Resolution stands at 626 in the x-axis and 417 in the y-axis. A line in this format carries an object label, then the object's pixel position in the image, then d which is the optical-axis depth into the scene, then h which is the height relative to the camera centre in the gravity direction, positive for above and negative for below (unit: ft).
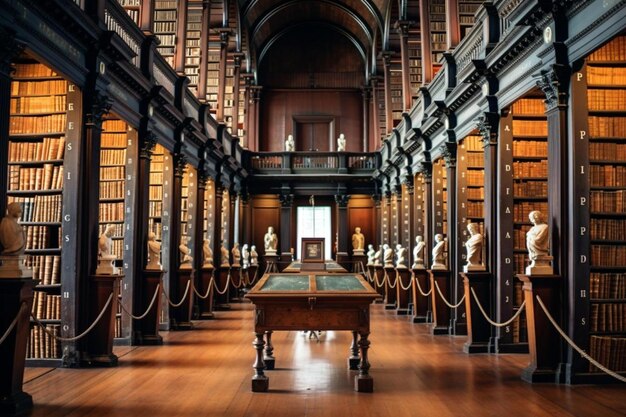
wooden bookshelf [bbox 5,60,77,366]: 20.82 +1.97
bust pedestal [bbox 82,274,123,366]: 20.44 -2.54
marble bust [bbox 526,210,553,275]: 18.20 -0.16
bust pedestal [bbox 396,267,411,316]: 38.56 -2.94
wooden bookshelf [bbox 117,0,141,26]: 30.55 +10.45
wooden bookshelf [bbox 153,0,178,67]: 37.63 +11.79
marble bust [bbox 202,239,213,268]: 36.52 -0.81
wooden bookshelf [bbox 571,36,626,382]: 17.71 +0.87
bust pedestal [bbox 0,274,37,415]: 14.40 -2.24
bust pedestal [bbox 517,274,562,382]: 18.10 -2.31
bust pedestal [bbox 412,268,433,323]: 33.94 -3.07
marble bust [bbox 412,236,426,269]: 32.07 -0.66
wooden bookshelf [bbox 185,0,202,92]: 44.06 +13.23
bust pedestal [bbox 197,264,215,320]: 36.70 -2.91
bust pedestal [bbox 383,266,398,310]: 43.93 -2.93
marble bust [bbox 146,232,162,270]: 26.40 -0.49
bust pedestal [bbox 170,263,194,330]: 31.48 -2.84
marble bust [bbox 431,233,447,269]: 29.19 -0.54
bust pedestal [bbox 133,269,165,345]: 25.77 -2.74
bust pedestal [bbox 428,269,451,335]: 29.30 -2.63
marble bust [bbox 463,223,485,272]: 24.09 -0.30
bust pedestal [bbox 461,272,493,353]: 24.03 -2.33
